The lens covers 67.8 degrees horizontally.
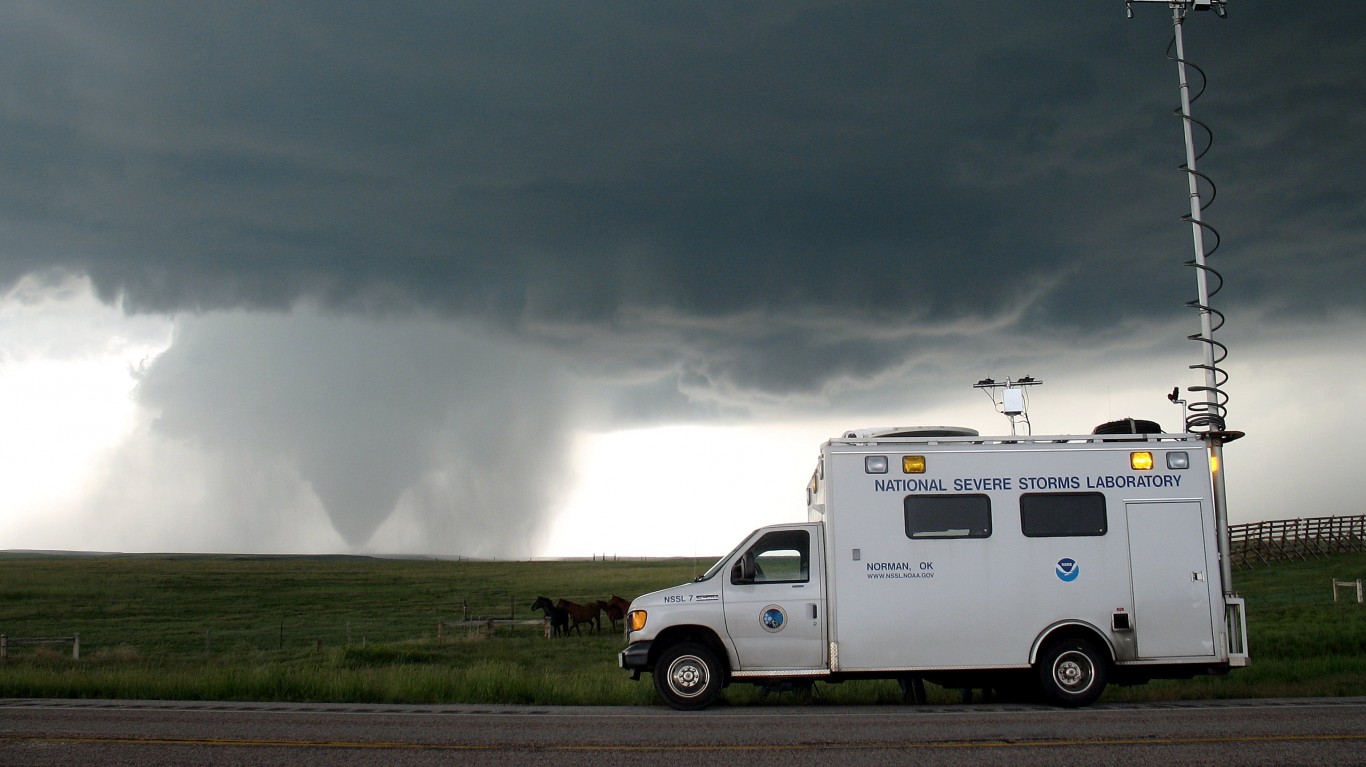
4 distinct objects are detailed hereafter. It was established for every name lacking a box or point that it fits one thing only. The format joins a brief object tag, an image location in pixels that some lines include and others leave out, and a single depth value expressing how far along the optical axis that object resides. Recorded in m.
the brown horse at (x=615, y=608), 41.56
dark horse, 39.03
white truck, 12.84
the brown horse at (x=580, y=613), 39.75
